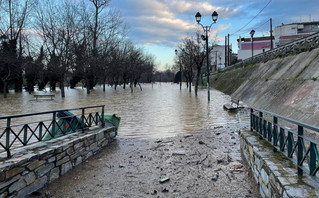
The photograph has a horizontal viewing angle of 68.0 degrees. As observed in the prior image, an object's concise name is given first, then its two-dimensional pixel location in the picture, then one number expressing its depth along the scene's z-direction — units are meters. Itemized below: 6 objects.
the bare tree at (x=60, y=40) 25.22
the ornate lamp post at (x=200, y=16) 18.22
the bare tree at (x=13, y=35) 26.16
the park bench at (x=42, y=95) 22.37
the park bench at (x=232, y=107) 13.45
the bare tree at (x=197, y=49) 27.31
